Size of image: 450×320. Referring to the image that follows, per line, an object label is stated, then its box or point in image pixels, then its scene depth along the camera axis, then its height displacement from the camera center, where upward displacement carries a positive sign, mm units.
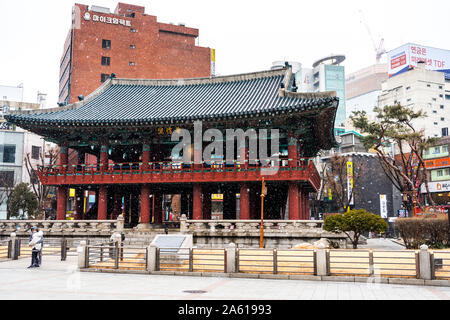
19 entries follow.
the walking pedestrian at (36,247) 18234 -1942
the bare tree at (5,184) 55312 +2452
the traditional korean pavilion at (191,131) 28516 +4887
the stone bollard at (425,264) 14141 -2023
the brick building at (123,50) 64125 +24921
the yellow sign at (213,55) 83694 +29572
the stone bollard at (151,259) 17031 -2268
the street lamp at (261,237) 24188 -1946
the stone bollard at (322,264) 15289 -2197
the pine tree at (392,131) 34562 +6186
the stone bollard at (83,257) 17650 -2276
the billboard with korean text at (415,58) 86062 +30431
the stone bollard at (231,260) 16188 -2185
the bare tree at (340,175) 49959 +3812
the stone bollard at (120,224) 27116 -1364
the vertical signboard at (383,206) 59734 -338
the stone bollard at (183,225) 25797 -1345
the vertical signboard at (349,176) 56144 +3687
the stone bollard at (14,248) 21750 -2353
